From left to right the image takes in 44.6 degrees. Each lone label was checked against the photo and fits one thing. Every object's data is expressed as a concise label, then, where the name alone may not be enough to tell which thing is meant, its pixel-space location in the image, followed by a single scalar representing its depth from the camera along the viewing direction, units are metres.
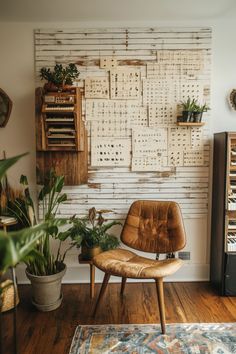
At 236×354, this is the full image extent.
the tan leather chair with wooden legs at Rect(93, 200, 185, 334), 2.21
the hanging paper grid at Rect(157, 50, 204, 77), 2.79
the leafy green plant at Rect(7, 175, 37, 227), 2.50
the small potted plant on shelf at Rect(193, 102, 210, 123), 2.69
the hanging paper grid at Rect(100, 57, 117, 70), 2.78
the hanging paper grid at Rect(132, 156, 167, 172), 2.86
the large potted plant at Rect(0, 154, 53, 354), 1.04
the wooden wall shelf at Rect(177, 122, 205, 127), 2.68
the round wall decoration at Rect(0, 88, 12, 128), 2.78
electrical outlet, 2.94
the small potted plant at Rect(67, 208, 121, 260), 2.54
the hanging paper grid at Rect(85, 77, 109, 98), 2.79
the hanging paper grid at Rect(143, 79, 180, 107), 2.81
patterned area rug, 1.94
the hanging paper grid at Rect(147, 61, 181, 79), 2.80
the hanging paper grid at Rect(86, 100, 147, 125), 2.81
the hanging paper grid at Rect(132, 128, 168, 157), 2.84
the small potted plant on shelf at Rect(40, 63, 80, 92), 2.54
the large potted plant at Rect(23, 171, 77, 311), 2.38
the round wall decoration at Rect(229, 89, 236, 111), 2.81
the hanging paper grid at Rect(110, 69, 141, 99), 2.79
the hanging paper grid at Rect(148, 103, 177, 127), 2.82
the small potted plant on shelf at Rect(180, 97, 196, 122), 2.69
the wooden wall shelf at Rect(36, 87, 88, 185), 2.57
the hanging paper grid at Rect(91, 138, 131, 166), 2.84
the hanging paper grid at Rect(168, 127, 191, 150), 2.84
